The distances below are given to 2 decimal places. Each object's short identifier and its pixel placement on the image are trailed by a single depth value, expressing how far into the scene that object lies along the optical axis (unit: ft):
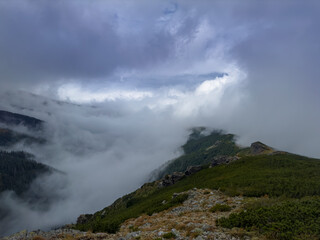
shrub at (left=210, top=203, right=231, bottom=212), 71.00
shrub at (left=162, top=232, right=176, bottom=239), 47.04
